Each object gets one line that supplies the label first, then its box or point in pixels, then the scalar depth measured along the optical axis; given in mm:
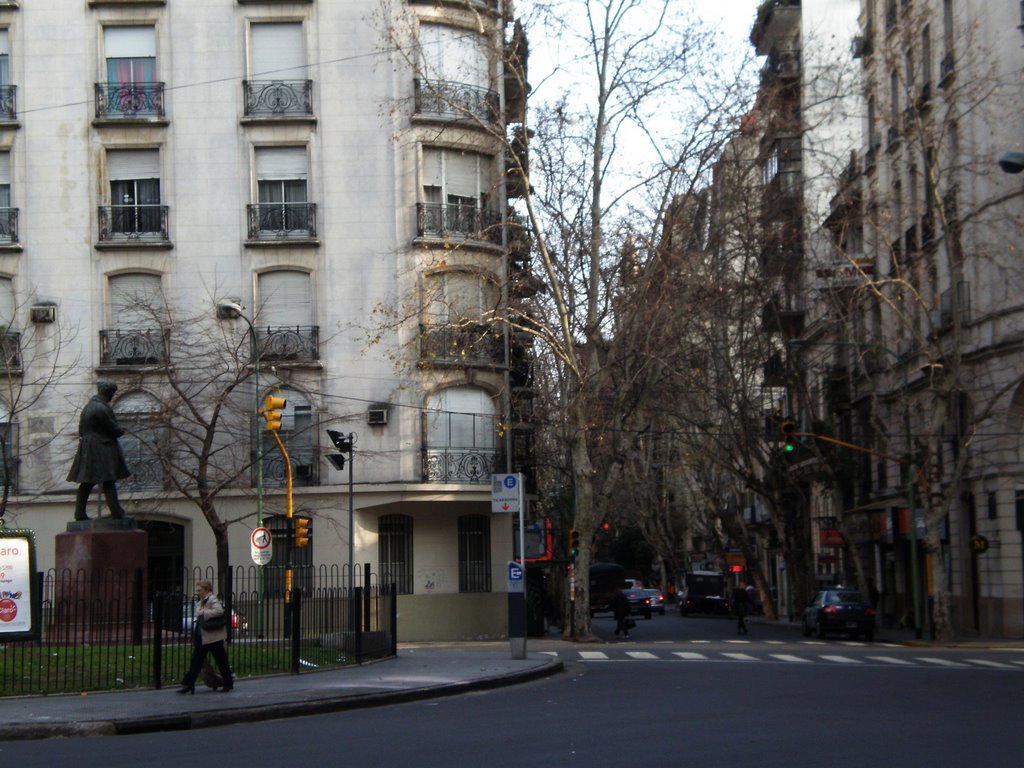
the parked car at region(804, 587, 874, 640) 43812
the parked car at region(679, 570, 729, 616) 72250
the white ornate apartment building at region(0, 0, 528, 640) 41312
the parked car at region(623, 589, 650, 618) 66625
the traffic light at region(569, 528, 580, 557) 41656
